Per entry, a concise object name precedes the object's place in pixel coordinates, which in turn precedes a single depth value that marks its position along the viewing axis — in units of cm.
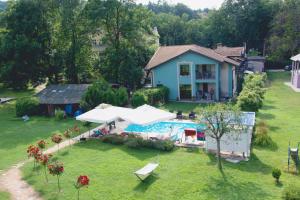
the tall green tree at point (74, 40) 4509
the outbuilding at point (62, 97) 3656
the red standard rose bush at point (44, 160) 1822
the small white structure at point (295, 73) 4834
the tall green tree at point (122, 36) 4456
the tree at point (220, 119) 1931
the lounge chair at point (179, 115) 3288
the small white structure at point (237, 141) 2098
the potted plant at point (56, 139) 2277
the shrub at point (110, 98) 3541
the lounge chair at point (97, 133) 2736
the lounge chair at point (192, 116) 3239
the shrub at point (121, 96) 3578
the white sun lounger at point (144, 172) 1753
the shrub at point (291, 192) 1449
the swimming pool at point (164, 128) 2808
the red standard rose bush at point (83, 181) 1478
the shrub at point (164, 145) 2308
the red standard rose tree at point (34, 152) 1916
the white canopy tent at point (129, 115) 2547
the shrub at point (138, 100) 3706
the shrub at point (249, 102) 2901
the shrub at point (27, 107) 3650
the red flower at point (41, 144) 2180
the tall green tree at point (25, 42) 4203
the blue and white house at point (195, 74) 4150
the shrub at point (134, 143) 2366
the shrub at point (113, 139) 2488
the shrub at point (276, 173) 1716
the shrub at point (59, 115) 3417
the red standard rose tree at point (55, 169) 1645
